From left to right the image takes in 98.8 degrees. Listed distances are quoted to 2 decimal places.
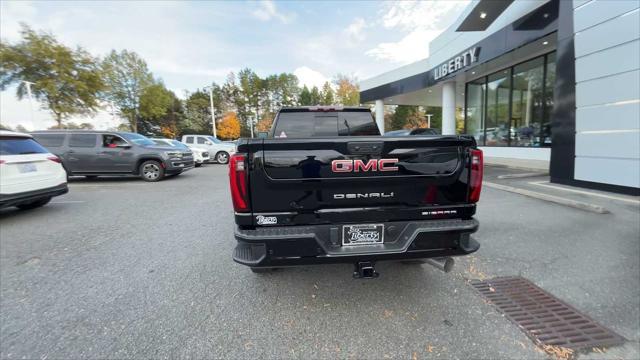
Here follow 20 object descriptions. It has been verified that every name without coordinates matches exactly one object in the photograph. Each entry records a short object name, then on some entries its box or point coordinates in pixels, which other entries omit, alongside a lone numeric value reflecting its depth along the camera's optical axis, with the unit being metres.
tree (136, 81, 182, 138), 36.00
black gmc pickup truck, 2.20
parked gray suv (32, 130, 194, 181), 9.41
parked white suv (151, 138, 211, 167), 15.02
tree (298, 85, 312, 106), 58.94
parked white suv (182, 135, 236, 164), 16.70
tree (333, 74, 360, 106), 51.09
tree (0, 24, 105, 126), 19.92
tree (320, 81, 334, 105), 56.30
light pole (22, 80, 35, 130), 19.74
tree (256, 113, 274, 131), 52.05
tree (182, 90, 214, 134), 50.31
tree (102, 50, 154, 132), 33.97
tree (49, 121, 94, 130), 23.50
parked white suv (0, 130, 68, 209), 5.00
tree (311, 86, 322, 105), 57.74
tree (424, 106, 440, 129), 53.84
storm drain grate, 2.21
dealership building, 6.33
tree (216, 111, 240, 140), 47.12
